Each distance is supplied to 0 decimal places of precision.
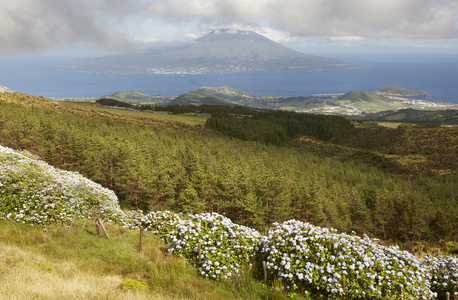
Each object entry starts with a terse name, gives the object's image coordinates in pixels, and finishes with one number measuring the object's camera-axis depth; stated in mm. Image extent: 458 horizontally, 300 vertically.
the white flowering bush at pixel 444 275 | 10586
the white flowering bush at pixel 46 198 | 14820
